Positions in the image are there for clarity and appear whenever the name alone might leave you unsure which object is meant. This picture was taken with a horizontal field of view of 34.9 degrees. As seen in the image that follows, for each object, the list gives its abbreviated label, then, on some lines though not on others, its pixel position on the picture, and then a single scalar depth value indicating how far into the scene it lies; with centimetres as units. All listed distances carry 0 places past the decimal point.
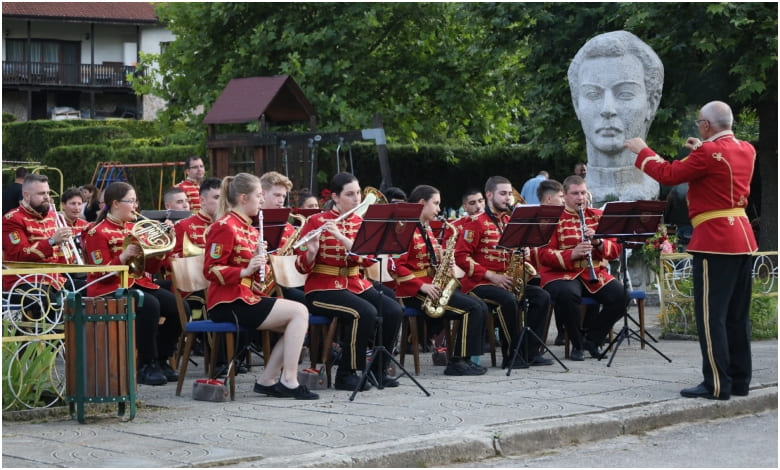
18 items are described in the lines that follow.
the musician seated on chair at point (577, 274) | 1126
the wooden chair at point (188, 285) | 916
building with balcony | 4928
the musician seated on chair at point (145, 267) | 1009
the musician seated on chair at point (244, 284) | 893
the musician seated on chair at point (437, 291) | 1044
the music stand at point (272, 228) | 1002
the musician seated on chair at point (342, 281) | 949
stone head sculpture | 1611
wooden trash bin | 797
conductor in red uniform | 894
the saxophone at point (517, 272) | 1107
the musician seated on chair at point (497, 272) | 1091
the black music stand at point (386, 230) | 893
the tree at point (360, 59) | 2333
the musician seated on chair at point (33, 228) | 1038
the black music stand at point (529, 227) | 1030
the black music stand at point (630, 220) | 1047
